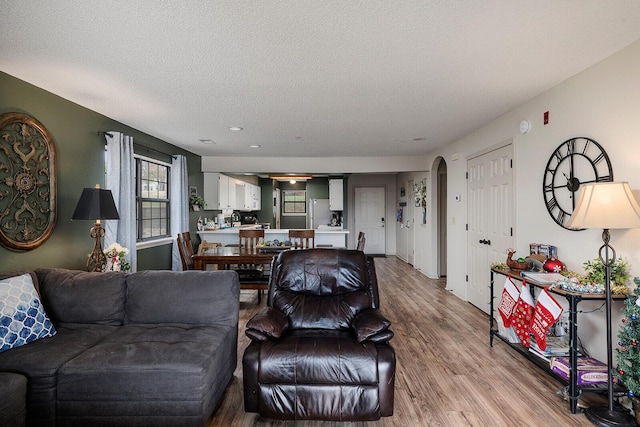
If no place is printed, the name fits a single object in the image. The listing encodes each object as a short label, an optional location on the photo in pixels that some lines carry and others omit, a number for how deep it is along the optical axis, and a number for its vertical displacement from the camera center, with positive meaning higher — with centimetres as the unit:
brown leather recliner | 203 -94
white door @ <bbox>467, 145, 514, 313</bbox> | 386 -5
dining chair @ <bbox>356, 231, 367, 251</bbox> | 473 -40
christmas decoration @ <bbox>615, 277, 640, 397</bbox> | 198 -81
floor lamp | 205 -4
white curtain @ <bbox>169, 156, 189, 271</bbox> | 554 +22
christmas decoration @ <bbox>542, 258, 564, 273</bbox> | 284 -46
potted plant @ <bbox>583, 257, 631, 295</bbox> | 227 -45
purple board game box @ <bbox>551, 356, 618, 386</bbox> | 229 -110
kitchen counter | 662 -47
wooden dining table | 430 -55
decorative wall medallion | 276 +29
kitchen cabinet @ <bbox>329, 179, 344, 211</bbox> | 888 +49
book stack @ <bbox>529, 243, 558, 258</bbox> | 302 -35
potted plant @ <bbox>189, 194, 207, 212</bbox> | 629 +23
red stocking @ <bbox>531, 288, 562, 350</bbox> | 242 -76
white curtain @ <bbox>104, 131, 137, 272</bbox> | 394 +31
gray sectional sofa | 191 -83
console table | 223 -93
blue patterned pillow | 208 -64
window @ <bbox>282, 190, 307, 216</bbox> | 1085 +38
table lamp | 312 +4
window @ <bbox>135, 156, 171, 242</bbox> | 490 +25
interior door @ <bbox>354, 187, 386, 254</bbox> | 981 -8
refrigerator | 977 +2
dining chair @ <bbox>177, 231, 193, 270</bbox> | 451 -49
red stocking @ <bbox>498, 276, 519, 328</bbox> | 296 -79
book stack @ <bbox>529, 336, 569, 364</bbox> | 251 -104
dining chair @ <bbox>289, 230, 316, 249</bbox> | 528 -32
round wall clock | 256 +32
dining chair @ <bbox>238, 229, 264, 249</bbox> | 527 -33
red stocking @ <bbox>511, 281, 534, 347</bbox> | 273 -84
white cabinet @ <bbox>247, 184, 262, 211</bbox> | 905 +47
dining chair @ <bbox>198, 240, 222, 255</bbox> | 538 -50
